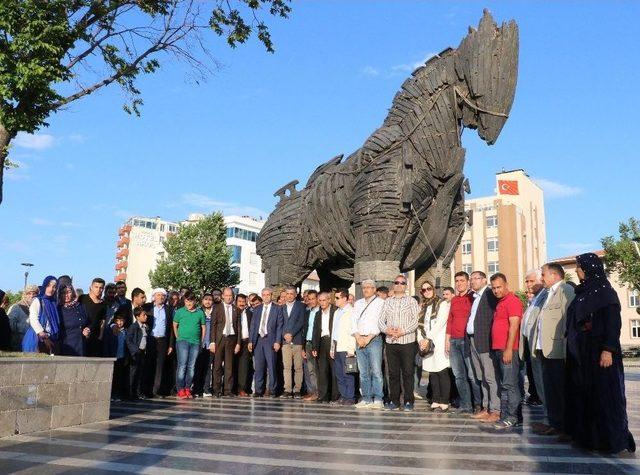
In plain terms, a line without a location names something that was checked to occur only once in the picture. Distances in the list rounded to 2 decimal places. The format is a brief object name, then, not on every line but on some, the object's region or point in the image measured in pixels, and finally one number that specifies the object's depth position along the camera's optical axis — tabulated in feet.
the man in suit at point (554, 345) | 20.12
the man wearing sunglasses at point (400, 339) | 27.32
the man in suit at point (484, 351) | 24.00
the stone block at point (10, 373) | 19.31
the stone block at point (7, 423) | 19.21
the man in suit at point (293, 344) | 34.19
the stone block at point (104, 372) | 23.40
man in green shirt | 33.17
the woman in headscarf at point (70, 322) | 26.45
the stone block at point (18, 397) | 19.38
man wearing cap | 33.01
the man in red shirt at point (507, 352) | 22.06
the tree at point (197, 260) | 115.44
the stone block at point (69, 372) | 21.62
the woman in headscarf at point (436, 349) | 27.68
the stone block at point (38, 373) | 20.22
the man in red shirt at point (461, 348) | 26.27
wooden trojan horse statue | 29.22
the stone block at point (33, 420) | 19.94
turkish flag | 210.79
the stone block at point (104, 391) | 23.33
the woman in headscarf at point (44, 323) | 24.64
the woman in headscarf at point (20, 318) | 31.50
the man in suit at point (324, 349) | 32.07
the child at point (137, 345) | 31.19
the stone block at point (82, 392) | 22.08
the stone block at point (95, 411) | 22.54
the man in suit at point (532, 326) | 22.84
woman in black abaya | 16.83
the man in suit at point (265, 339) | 34.58
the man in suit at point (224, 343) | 35.24
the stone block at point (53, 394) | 20.86
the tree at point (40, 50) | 23.39
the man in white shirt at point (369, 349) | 28.27
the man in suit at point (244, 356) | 36.17
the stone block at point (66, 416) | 21.33
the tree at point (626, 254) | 118.42
